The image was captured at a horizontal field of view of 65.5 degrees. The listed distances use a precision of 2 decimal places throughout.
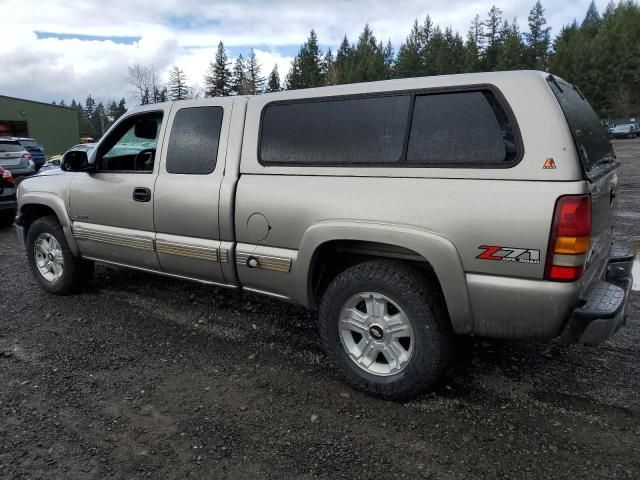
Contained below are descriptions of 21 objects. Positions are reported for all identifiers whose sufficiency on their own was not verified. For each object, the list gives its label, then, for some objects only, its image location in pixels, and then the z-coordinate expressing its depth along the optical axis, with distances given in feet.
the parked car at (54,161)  67.95
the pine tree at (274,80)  302.84
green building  144.87
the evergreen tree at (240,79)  249.55
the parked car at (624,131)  139.85
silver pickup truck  8.32
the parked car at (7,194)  29.45
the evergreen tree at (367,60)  269.85
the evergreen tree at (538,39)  240.94
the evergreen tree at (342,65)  264.13
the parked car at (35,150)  62.44
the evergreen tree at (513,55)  225.56
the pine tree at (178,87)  257.55
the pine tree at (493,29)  290.87
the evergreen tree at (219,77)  240.53
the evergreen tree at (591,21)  286.05
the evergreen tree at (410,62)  249.75
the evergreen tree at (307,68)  281.33
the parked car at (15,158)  42.45
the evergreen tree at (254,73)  279.08
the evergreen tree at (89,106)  494.67
